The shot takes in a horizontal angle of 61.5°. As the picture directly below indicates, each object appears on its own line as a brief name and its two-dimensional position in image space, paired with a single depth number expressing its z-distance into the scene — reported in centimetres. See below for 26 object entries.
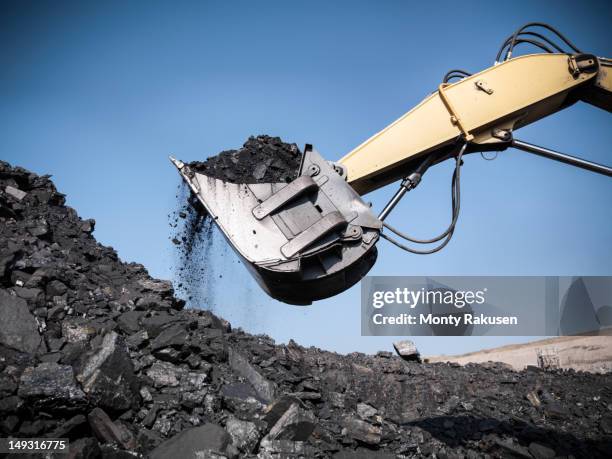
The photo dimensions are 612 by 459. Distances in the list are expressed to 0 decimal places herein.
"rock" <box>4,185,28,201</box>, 768
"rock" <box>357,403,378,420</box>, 652
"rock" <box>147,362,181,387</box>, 521
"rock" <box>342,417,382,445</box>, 573
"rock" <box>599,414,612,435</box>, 721
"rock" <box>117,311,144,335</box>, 587
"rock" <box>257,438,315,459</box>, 463
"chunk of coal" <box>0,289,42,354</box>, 492
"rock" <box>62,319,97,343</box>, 535
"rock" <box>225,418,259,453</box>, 461
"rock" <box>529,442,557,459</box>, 594
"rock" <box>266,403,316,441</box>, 493
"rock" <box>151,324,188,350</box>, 568
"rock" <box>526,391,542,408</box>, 804
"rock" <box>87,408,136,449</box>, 433
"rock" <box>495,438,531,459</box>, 592
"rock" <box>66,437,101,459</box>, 395
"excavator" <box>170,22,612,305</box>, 414
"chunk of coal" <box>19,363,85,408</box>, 438
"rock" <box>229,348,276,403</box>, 584
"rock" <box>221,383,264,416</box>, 518
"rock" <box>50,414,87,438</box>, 429
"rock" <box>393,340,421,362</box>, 1053
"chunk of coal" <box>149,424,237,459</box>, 419
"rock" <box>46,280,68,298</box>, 592
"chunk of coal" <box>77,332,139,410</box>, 459
